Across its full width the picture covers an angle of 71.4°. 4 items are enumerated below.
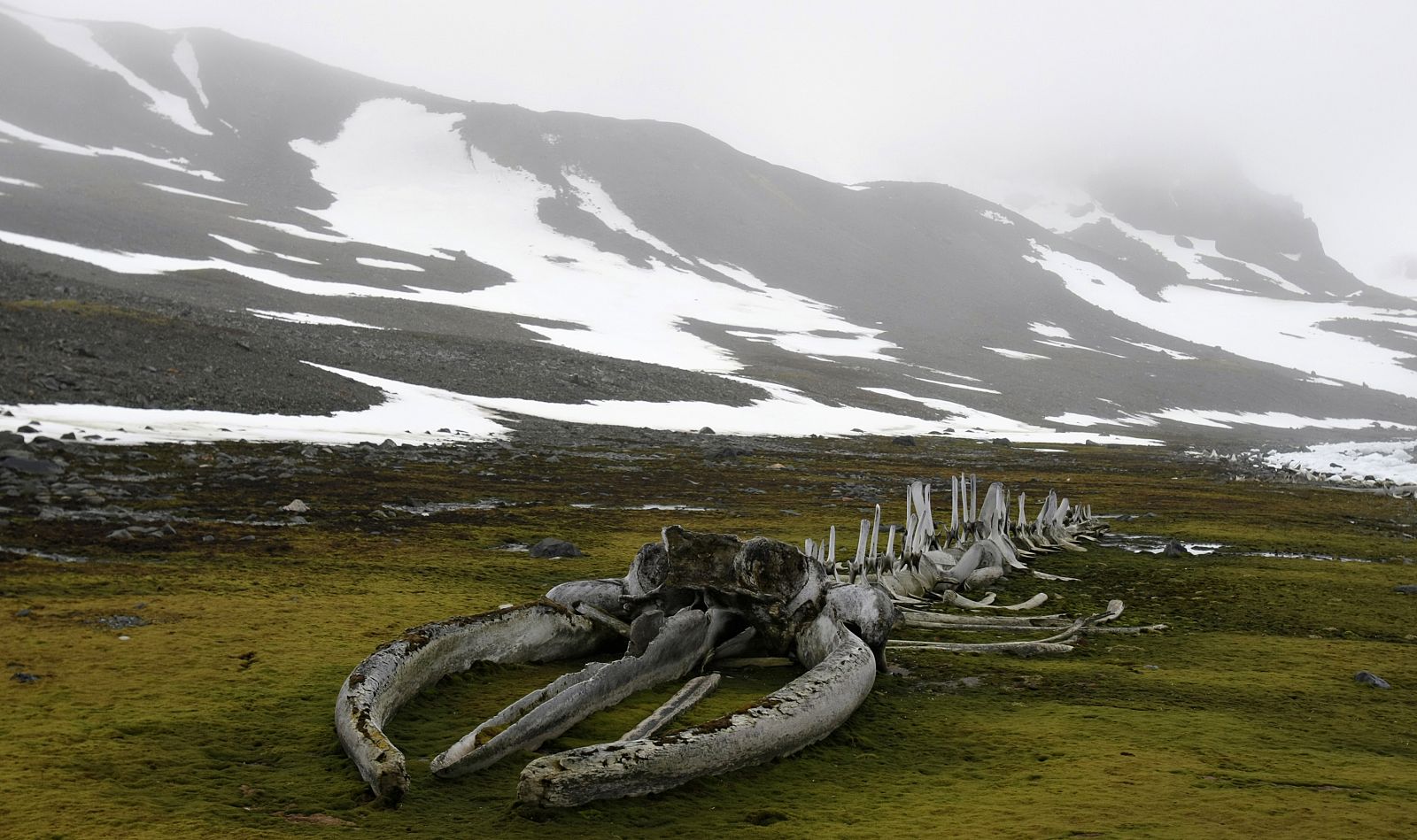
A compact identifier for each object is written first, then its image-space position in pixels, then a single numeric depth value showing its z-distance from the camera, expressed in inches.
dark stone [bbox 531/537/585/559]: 523.8
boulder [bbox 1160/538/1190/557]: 631.8
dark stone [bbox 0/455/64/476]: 602.0
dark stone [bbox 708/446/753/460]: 1350.9
